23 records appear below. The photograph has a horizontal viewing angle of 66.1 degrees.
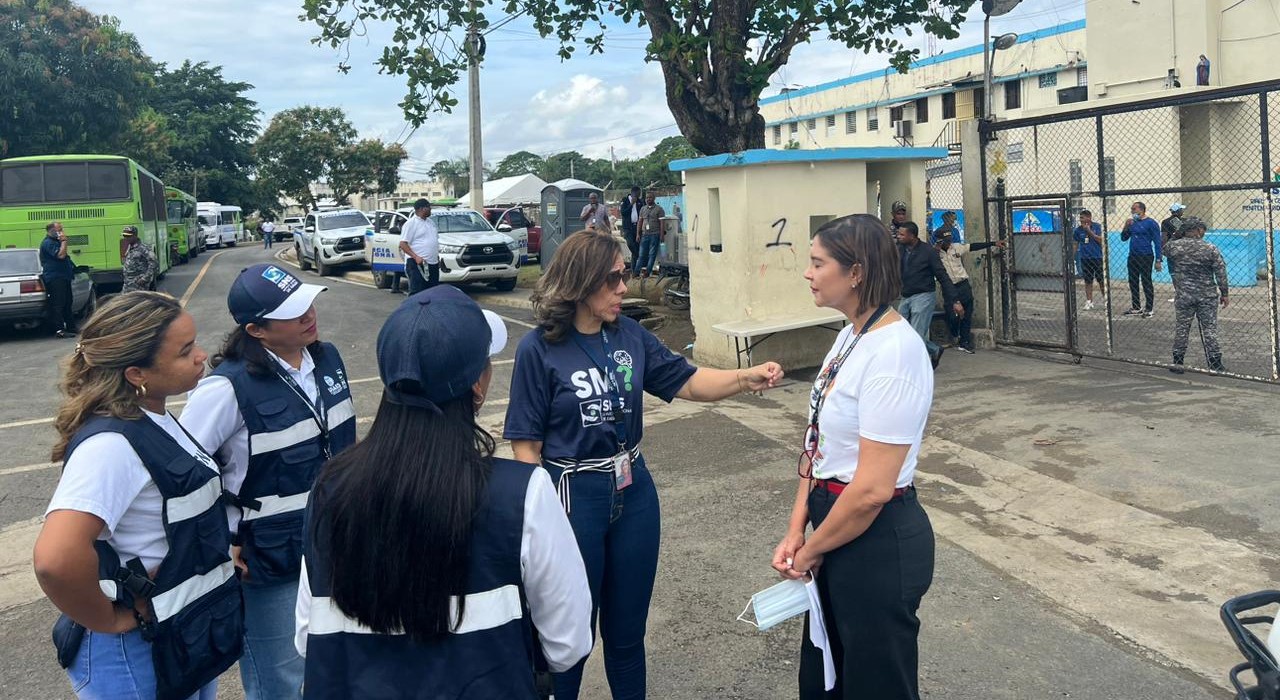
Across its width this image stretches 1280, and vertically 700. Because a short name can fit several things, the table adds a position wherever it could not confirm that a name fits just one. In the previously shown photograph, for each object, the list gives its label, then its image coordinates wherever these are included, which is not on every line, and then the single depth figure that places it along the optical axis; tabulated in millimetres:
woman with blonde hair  2330
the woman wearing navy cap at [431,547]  1804
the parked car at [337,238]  25125
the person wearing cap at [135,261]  16312
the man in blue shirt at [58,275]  14867
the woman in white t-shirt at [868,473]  2637
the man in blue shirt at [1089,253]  14916
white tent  39031
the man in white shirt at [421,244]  15461
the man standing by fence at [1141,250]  15094
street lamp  11695
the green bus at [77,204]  19062
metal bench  9836
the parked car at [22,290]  14896
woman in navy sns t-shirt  3301
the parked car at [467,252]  18391
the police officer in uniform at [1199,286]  10023
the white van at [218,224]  50884
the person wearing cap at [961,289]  11484
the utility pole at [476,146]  22703
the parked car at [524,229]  25595
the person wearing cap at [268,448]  2975
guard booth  10281
